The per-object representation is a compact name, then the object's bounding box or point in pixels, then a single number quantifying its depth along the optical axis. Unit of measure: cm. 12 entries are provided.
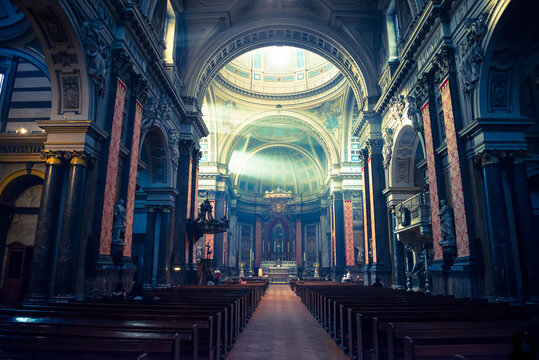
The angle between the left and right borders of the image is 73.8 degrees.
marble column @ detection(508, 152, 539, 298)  786
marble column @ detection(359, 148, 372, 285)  1694
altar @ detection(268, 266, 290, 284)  3409
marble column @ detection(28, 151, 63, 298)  803
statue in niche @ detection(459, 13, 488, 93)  870
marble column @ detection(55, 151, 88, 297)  812
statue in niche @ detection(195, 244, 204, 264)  2516
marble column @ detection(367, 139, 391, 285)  1574
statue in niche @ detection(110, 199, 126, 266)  977
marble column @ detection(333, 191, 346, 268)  2591
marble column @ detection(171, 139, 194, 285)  1597
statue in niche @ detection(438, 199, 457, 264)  945
